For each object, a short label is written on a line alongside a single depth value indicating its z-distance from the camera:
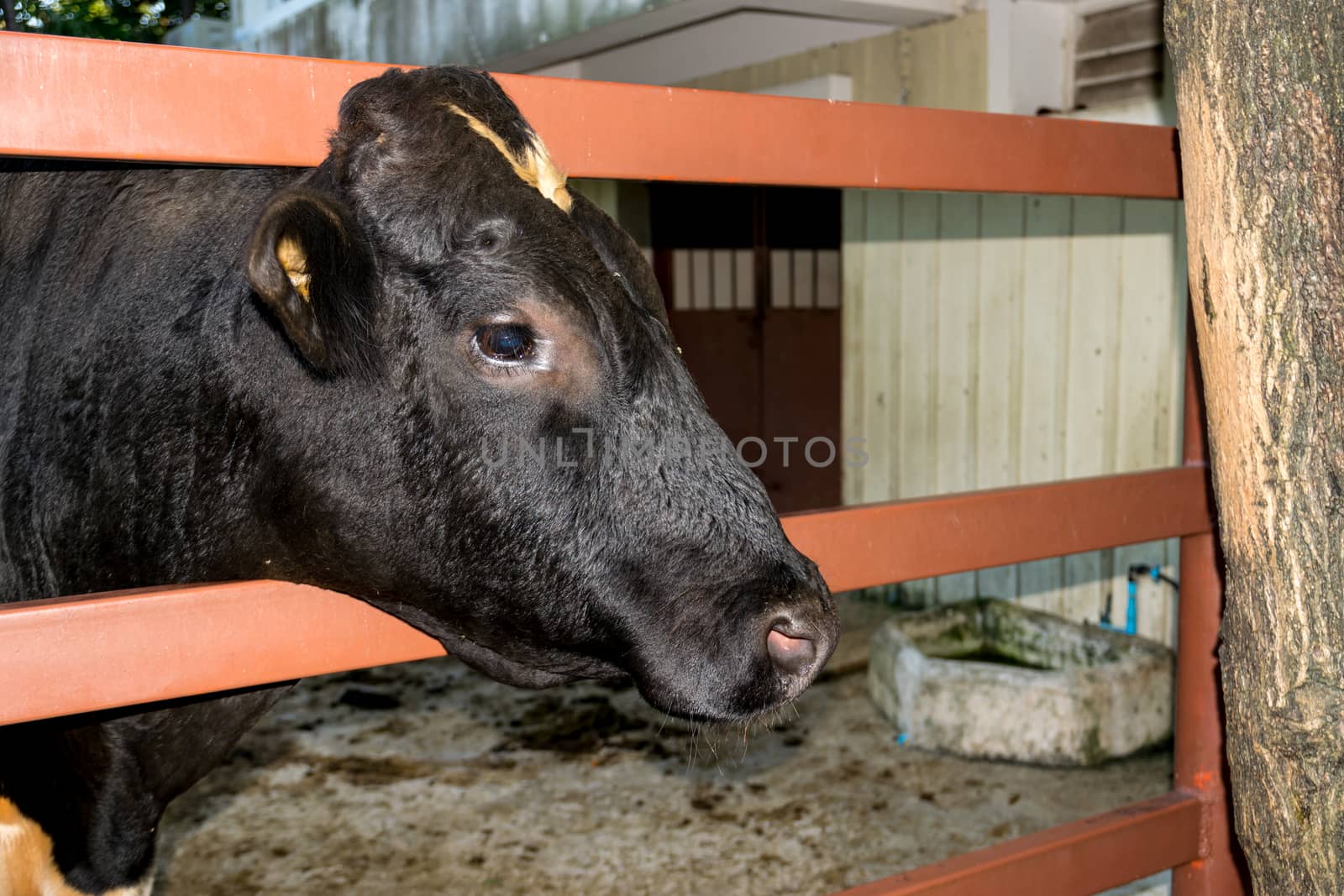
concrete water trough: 4.38
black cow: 1.31
